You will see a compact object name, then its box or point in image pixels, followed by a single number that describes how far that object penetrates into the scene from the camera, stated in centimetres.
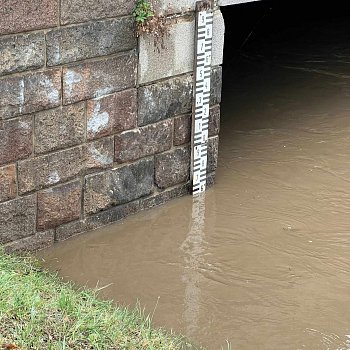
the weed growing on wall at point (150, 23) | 568
